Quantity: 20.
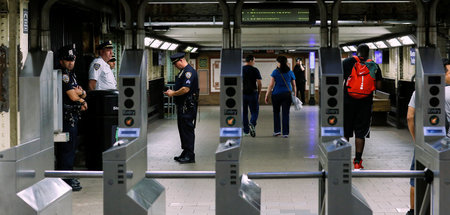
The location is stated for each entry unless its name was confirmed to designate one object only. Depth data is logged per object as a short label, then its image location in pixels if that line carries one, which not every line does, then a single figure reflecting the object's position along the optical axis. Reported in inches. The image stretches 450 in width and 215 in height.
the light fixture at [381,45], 716.0
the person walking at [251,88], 516.4
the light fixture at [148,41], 593.7
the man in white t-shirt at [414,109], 245.3
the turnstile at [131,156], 211.2
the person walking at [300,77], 968.9
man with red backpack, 350.0
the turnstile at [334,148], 211.8
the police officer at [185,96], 387.9
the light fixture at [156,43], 645.9
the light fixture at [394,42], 640.4
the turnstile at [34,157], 208.2
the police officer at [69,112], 316.5
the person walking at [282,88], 513.0
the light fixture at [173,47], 781.0
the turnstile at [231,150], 209.0
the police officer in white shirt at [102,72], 349.1
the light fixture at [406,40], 582.4
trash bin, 349.1
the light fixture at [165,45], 713.3
